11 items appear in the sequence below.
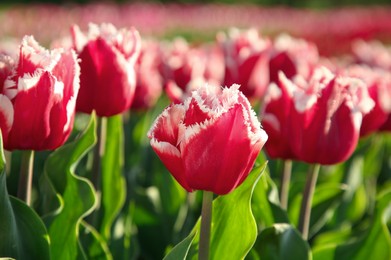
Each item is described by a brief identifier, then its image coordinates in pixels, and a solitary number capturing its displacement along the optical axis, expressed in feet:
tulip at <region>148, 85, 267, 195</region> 2.25
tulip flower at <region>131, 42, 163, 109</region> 3.34
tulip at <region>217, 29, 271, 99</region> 3.29
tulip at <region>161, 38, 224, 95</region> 3.39
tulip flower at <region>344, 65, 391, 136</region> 2.98
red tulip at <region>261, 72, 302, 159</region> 2.71
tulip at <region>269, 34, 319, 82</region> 3.32
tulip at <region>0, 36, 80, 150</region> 2.35
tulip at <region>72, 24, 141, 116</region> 2.64
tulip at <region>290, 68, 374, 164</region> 2.63
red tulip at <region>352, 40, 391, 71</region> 4.36
